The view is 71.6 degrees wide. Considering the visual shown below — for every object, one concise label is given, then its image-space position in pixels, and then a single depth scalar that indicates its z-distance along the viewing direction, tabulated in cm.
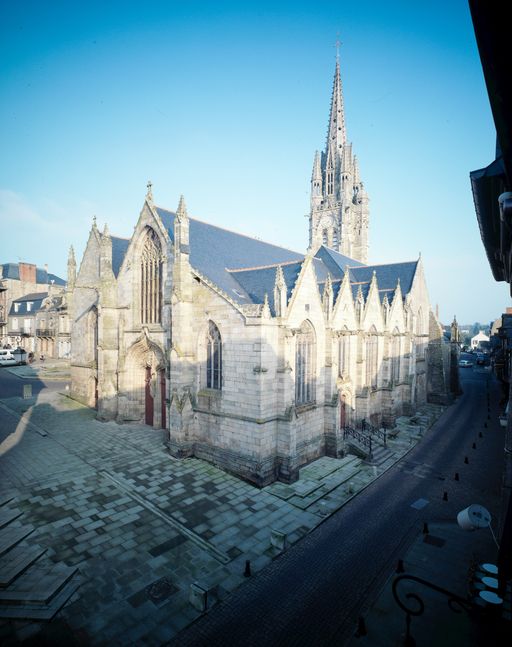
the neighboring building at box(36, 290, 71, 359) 5503
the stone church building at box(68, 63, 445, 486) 1728
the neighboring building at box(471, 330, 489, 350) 13946
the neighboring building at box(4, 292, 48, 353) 6203
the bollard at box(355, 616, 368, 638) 877
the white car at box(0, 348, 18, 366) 5376
